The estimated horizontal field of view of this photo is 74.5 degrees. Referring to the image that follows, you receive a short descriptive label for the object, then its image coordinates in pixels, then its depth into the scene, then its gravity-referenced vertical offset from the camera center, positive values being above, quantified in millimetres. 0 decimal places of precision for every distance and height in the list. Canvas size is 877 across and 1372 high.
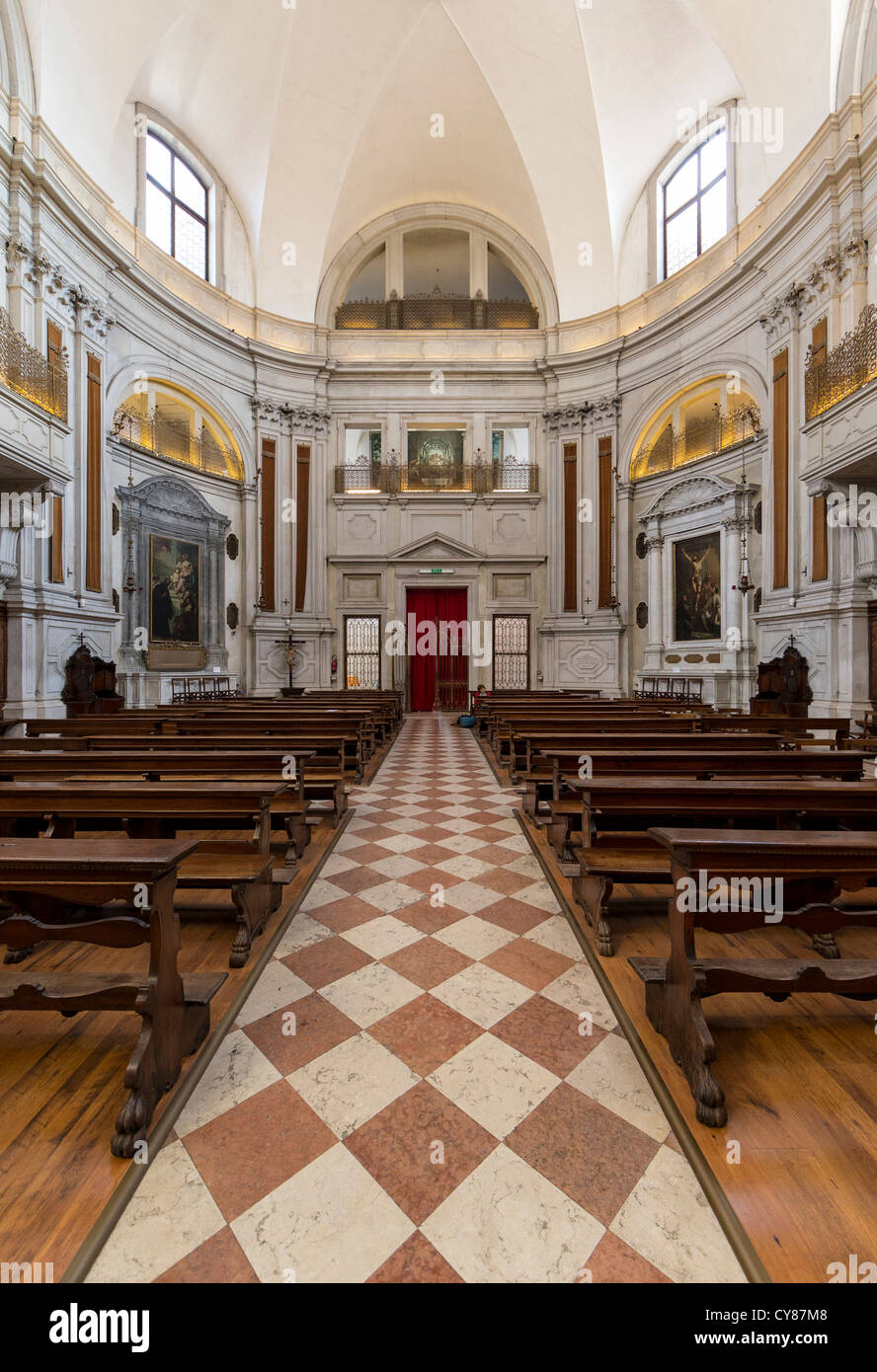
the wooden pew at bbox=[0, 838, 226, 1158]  1782 -833
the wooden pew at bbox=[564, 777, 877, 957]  2838 -590
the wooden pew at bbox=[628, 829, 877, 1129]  1920 -877
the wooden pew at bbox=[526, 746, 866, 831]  3674 -454
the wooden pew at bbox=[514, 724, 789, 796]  4129 -389
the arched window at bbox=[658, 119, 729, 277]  12664 +11395
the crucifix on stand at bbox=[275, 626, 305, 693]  15328 +1265
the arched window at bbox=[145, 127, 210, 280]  12664 +11275
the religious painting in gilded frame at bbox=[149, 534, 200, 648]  12711 +2326
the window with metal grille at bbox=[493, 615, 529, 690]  16562 +1208
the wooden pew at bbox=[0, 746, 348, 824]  3775 -466
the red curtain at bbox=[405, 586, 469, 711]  16766 +2129
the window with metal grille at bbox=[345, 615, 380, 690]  16625 +1234
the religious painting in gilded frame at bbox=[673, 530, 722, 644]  12895 +2448
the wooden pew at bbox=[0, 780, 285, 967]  2836 -617
